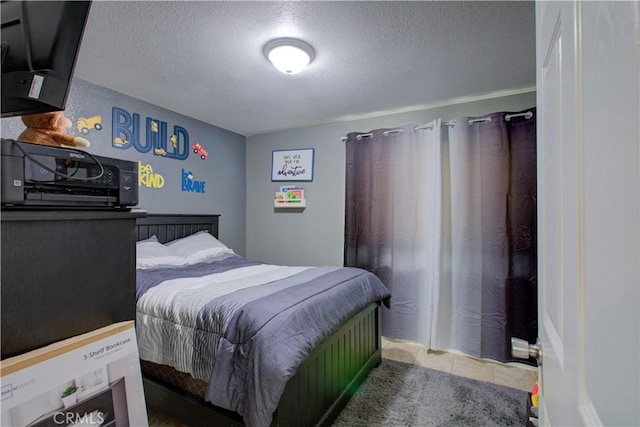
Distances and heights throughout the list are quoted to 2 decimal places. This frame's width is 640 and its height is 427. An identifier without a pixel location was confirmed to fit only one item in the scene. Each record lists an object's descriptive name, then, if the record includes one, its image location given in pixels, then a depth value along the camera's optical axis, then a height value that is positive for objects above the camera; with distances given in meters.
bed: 1.35 -0.69
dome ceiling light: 1.91 +1.07
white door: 0.31 +0.01
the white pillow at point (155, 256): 2.47 -0.35
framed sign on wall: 3.68 +0.65
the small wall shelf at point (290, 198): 3.69 +0.23
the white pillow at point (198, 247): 2.86 -0.31
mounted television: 0.67 +0.39
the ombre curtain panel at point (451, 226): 2.51 -0.08
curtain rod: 2.48 +0.87
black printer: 0.67 +0.09
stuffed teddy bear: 0.90 +0.26
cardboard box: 0.58 -0.36
